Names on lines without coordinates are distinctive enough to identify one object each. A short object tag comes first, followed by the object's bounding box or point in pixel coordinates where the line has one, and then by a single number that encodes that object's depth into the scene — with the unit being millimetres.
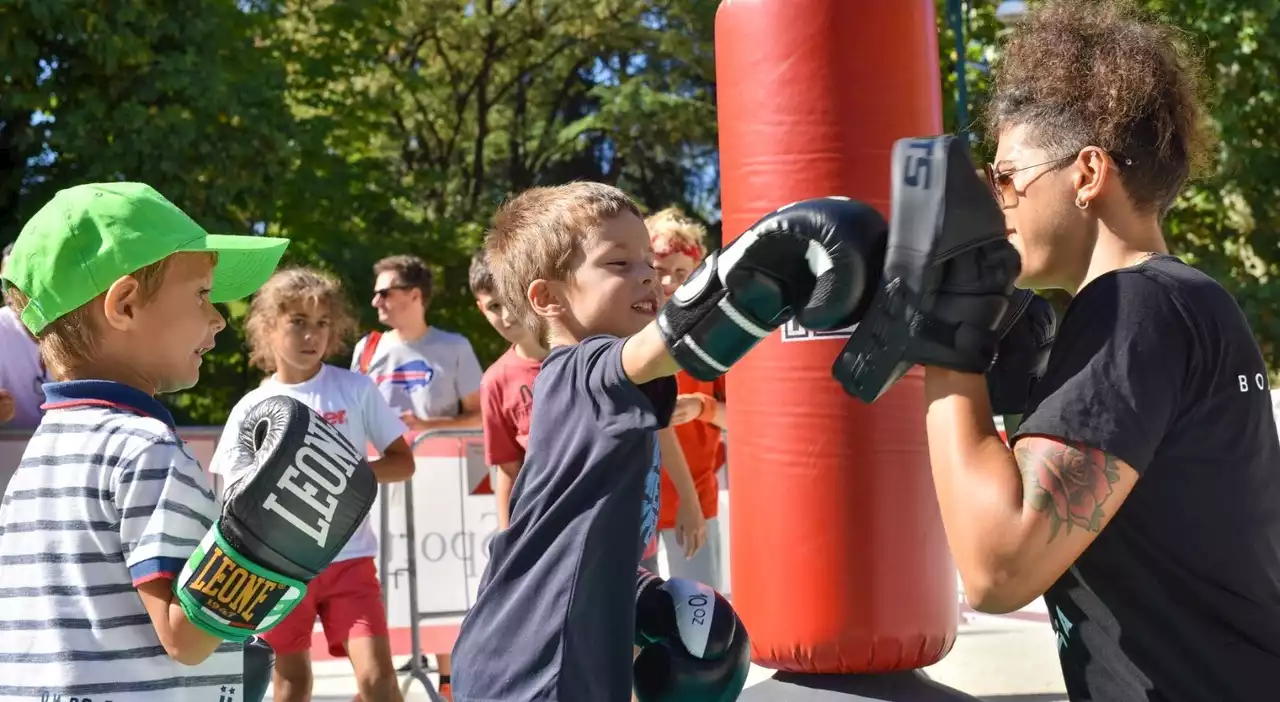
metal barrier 6383
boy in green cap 2139
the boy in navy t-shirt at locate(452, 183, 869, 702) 2002
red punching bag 4223
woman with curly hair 1734
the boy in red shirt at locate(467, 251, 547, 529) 4809
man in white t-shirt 7312
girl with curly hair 4766
